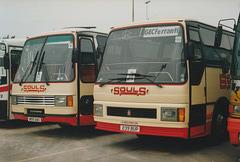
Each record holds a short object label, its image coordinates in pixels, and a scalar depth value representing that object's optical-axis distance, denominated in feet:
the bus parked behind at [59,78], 31.63
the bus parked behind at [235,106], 21.78
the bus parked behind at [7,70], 38.42
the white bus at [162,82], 24.49
